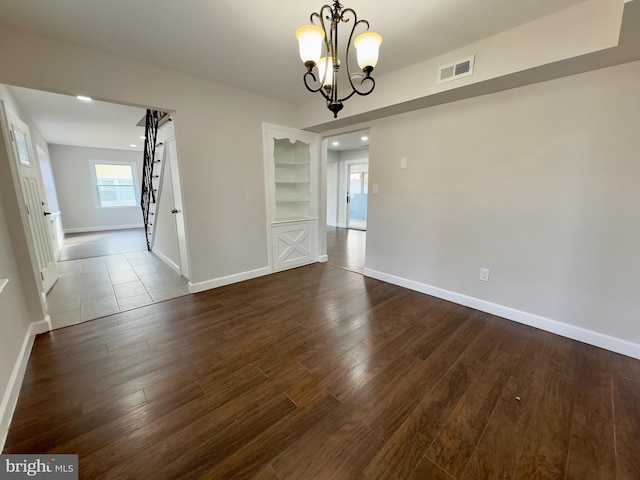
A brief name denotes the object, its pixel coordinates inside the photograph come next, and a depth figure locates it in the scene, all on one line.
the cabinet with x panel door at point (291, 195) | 3.83
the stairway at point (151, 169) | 3.99
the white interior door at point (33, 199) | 2.67
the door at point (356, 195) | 8.23
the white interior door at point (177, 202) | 3.21
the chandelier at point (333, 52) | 1.48
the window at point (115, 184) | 8.01
